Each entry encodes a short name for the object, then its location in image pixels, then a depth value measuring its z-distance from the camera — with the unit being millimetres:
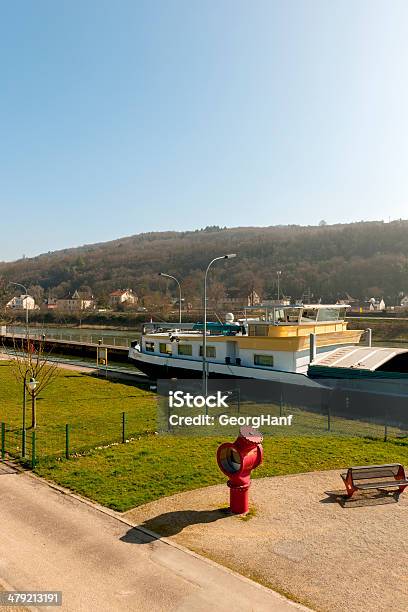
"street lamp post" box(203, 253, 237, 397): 21303
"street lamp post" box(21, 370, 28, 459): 14184
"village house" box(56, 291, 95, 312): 139675
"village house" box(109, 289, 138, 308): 141412
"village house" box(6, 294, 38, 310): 149375
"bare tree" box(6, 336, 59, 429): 16909
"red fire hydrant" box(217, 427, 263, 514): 10312
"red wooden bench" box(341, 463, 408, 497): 11281
